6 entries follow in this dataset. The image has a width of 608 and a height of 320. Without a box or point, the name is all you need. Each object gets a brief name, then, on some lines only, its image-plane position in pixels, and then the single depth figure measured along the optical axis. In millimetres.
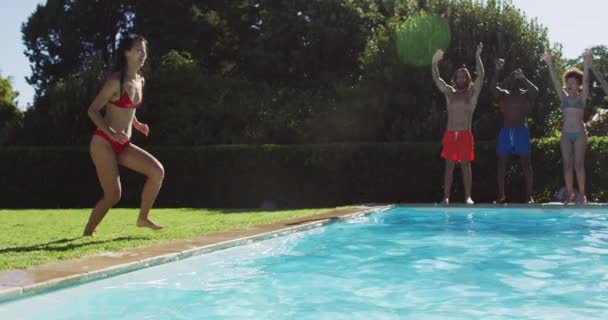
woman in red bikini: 6648
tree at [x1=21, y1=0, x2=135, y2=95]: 38062
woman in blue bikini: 11156
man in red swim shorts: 11664
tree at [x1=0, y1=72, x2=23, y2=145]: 40500
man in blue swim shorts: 11750
